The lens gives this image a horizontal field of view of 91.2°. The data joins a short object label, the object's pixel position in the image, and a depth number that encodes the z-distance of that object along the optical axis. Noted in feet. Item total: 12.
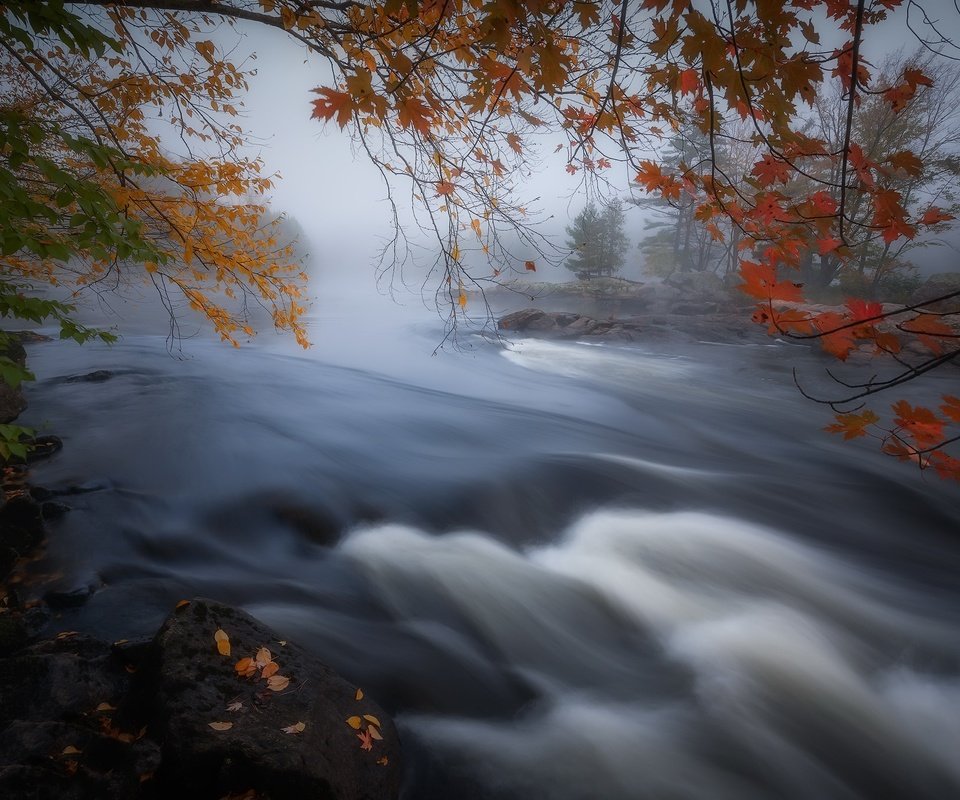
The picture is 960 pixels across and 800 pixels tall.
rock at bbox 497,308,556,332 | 54.75
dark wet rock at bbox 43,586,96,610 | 10.54
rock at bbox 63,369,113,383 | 27.94
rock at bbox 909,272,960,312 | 44.51
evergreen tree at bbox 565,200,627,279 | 89.10
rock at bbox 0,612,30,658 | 8.57
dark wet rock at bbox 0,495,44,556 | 11.68
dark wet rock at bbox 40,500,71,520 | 13.62
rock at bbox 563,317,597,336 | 52.34
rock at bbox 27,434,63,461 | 17.24
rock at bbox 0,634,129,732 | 7.11
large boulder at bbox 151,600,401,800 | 6.26
